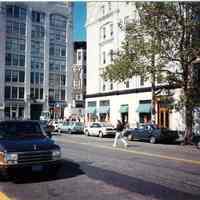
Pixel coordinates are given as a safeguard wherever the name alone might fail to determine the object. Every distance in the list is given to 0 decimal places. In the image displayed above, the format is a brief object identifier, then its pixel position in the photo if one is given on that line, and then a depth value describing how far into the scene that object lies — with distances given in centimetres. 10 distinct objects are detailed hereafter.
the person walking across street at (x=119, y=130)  1675
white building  2955
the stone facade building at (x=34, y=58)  5597
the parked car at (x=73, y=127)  3043
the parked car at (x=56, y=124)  3311
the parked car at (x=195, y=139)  1887
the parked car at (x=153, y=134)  1988
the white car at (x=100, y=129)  2503
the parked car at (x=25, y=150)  712
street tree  1875
